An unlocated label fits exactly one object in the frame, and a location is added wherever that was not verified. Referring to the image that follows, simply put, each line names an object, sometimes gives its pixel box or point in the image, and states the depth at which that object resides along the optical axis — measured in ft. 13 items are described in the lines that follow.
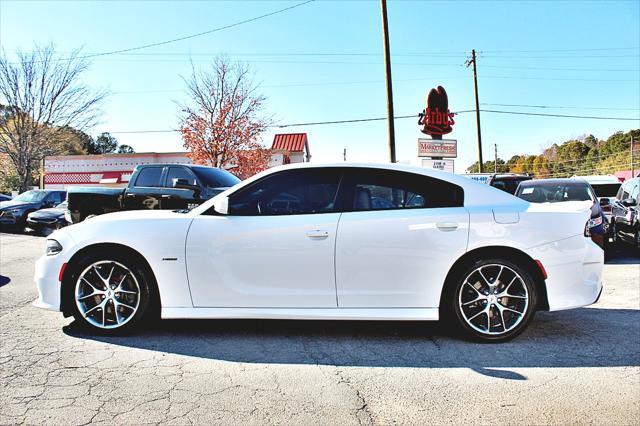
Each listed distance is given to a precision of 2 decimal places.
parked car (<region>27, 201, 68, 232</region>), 45.40
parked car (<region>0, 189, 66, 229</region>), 49.14
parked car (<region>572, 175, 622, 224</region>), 44.98
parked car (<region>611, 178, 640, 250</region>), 30.22
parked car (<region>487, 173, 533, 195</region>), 46.18
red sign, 45.98
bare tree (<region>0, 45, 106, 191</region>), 89.97
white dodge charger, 12.32
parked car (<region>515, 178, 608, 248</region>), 30.44
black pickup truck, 29.53
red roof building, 110.05
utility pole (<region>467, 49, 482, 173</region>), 90.75
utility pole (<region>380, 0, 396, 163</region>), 45.14
